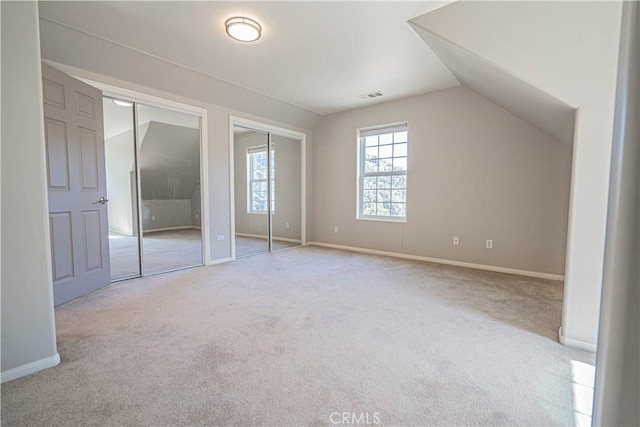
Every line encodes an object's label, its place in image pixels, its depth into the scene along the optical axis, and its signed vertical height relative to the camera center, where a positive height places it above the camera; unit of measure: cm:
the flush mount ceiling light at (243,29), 245 +142
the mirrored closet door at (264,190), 557 +9
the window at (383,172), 469 +38
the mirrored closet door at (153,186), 368 +12
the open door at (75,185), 256 +8
